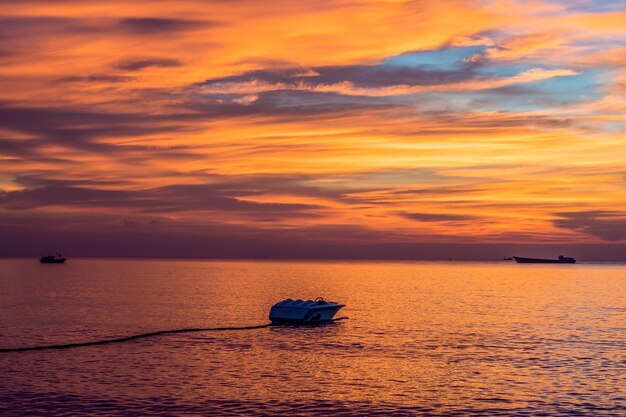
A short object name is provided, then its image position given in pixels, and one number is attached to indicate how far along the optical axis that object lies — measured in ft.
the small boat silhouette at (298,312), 272.10
